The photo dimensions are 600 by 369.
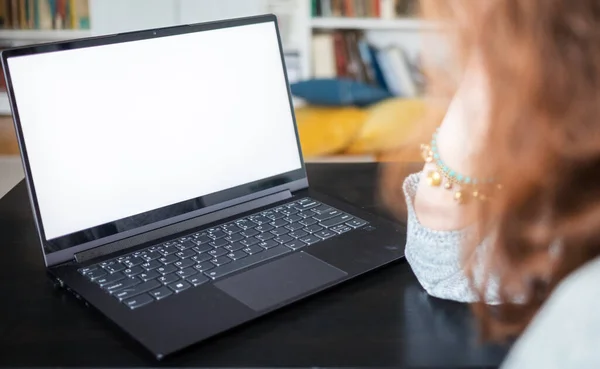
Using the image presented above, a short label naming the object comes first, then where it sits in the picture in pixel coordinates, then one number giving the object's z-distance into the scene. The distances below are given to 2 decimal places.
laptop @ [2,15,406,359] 0.78
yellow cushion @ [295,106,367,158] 2.36
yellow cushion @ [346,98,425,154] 2.37
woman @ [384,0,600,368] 0.57
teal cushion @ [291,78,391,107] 2.66
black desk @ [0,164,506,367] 0.66
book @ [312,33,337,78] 2.94
